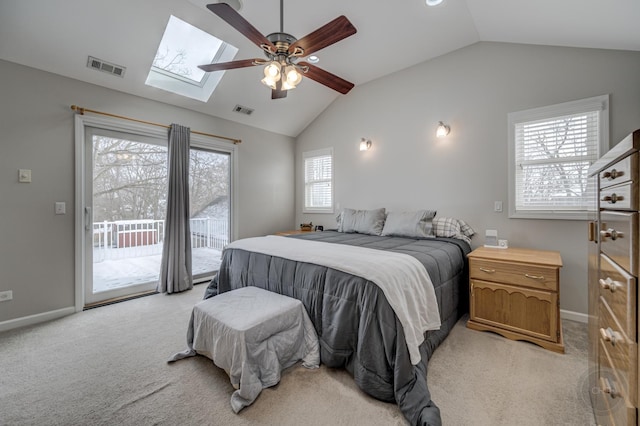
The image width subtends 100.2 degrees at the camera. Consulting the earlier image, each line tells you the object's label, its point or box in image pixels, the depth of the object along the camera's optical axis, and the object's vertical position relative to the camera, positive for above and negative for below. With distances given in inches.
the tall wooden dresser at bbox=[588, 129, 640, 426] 33.9 -10.8
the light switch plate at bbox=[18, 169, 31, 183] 103.9 +15.1
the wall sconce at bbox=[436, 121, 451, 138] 134.4 +41.8
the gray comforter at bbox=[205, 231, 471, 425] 61.3 -28.1
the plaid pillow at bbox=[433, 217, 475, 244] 126.3 -8.0
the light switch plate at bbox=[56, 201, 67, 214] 112.6 +2.8
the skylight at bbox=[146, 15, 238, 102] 130.6 +80.3
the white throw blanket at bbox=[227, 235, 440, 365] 65.6 -17.0
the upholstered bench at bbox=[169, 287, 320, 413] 64.9 -33.5
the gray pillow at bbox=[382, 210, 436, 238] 128.0 -6.0
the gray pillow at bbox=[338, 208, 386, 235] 144.5 -4.7
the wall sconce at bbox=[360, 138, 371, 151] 166.9 +42.5
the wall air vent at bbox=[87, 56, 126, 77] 112.5 +63.7
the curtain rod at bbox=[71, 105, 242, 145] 115.3 +46.1
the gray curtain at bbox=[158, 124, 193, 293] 141.6 -5.1
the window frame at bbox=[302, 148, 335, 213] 186.7 +26.5
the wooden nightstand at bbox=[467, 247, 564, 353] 85.3 -28.2
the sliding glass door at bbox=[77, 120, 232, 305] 124.2 +3.3
